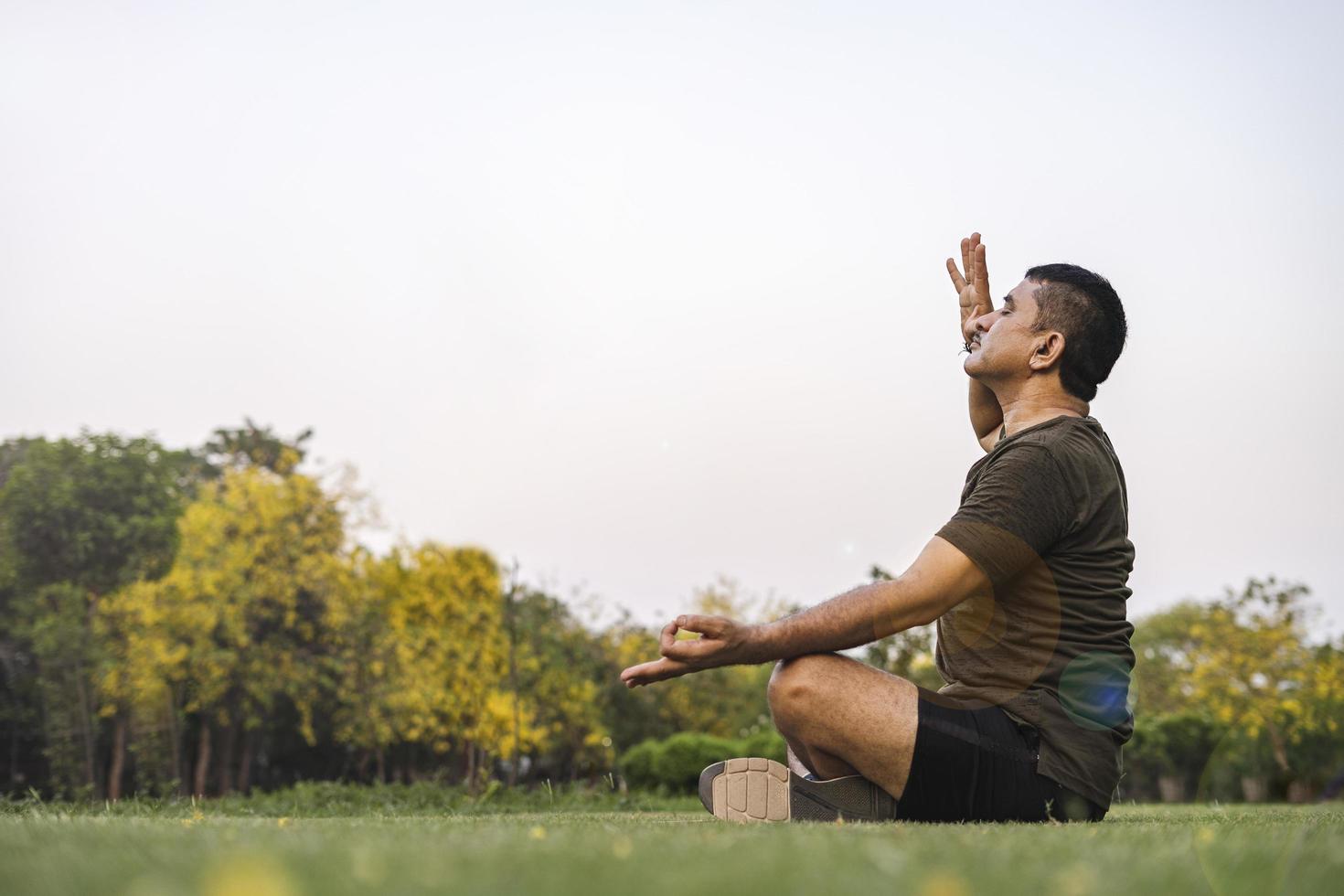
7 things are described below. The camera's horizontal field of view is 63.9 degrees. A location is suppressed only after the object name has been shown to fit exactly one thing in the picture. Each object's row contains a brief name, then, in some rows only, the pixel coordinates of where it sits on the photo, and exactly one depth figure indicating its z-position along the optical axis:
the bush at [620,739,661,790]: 13.70
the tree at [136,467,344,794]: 21.02
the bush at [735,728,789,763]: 12.20
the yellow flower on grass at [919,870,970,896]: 1.38
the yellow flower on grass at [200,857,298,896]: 1.35
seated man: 3.24
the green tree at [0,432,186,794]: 21.70
